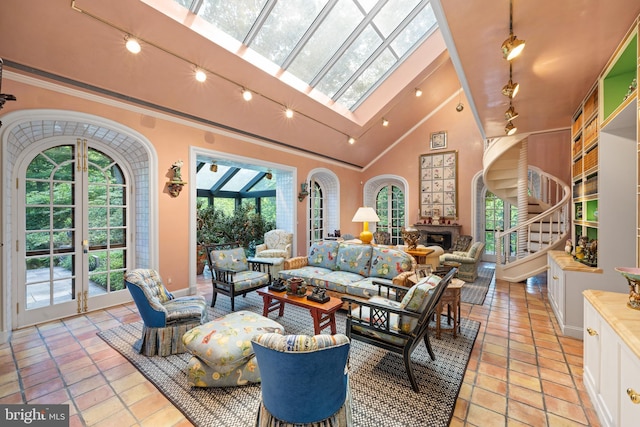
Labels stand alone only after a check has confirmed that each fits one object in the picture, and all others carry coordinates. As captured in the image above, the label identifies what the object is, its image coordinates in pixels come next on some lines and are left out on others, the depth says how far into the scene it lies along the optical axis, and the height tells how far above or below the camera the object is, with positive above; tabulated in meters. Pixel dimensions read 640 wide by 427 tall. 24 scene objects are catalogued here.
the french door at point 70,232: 3.29 -0.24
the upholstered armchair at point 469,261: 5.26 -0.99
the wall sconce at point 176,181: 4.19 +0.53
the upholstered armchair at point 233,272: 3.76 -0.91
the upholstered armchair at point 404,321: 2.11 -0.95
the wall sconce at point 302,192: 6.59 +0.54
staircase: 4.96 +0.09
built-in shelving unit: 2.97 +0.58
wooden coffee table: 2.69 -0.98
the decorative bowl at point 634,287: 1.64 -0.48
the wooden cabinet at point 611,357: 1.35 -0.88
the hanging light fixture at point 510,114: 3.08 +1.18
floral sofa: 3.58 -0.83
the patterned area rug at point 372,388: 1.81 -1.41
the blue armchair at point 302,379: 1.28 -0.86
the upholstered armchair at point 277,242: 5.92 -0.67
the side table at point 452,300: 2.90 -0.99
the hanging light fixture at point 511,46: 1.91 +1.23
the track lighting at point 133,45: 2.85 +1.85
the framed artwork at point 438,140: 7.61 +2.15
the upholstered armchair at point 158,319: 2.51 -1.05
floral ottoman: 2.04 -1.13
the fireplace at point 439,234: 7.23 -0.61
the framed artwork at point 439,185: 7.49 +0.82
